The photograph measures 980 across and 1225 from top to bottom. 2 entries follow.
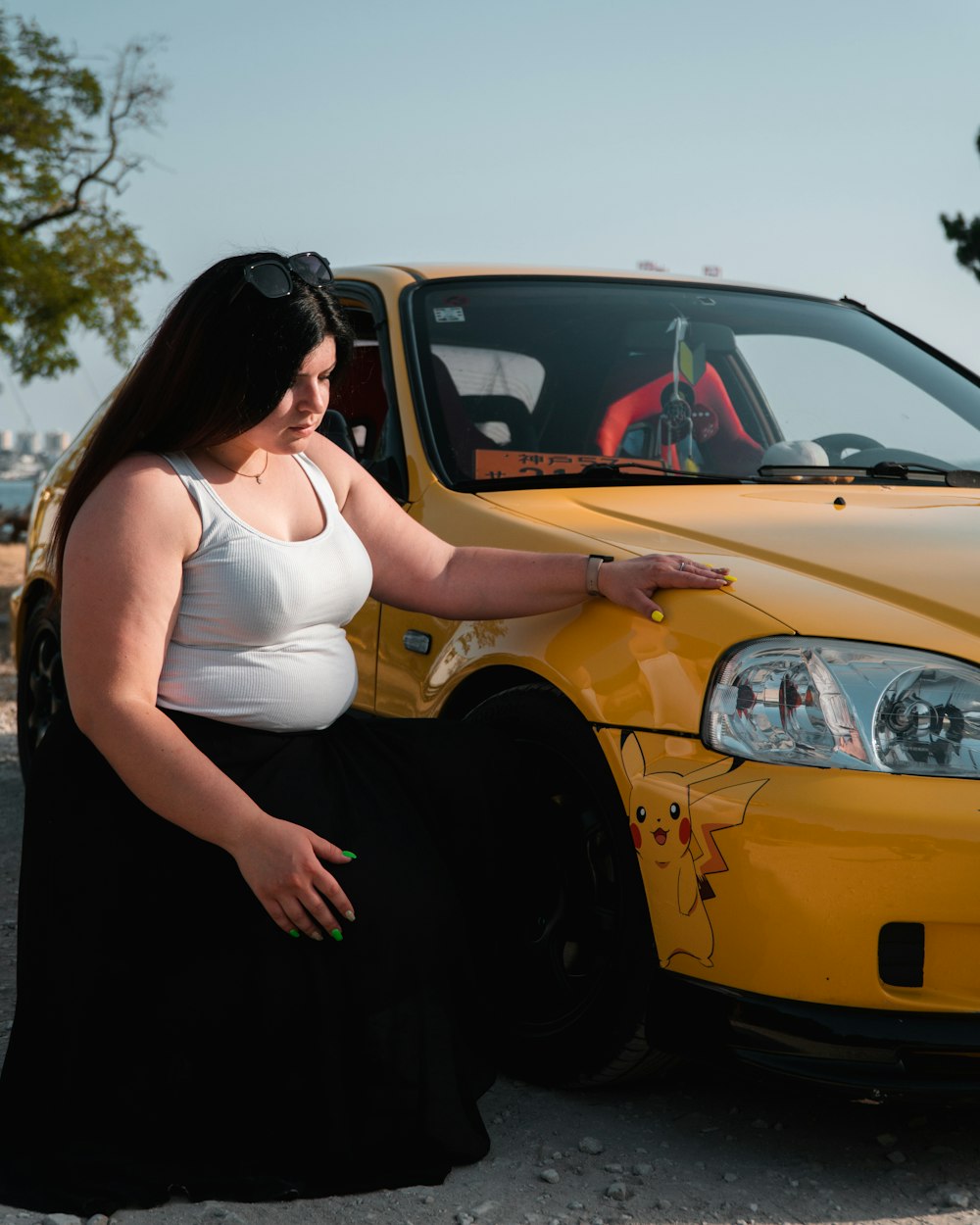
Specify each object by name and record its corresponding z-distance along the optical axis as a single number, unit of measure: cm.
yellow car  226
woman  246
